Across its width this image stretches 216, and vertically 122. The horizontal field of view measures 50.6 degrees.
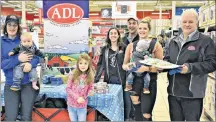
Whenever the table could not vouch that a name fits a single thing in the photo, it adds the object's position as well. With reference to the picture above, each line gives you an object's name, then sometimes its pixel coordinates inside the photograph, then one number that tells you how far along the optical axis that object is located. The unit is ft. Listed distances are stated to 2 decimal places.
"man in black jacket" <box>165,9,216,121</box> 6.69
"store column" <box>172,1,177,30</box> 26.65
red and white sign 10.07
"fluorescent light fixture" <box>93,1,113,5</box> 51.26
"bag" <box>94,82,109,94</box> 9.05
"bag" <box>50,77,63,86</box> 10.08
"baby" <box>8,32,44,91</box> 7.64
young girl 8.29
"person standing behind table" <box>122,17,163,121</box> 7.84
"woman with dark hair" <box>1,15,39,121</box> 7.63
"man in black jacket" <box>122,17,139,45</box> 10.05
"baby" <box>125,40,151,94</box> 7.73
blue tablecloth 8.84
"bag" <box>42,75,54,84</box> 10.14
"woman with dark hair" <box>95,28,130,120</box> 9.47
